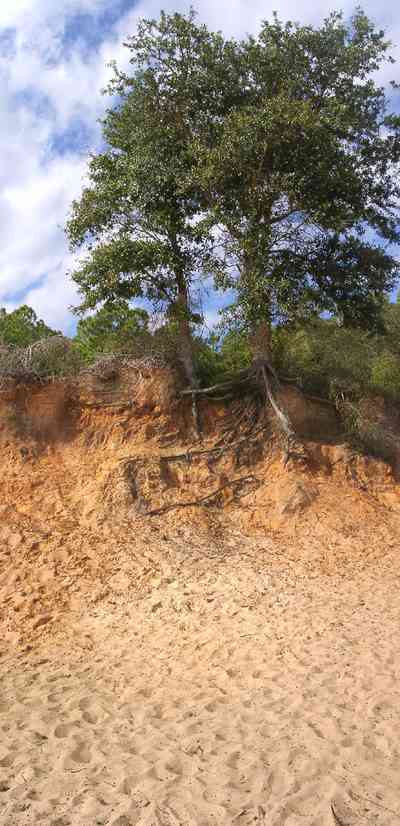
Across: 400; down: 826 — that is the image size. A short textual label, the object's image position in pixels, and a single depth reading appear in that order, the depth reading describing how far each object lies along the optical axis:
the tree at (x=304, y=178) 12.14
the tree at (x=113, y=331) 13.70
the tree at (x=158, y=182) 12.95
